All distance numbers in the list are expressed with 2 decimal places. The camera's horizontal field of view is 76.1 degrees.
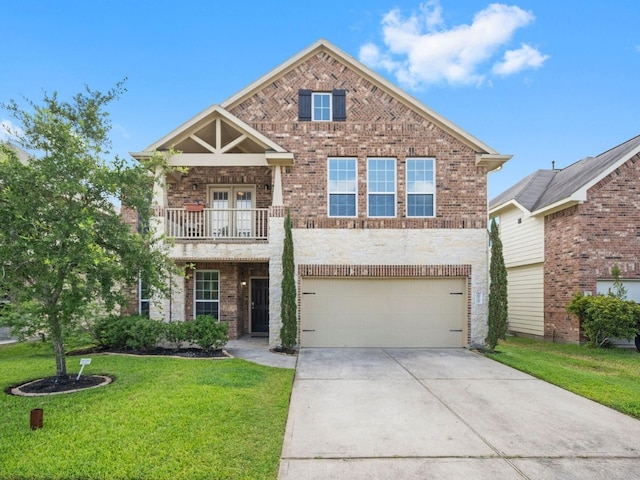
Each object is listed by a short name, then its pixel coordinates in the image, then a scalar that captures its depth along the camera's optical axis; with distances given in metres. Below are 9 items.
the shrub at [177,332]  10.24
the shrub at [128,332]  10.22
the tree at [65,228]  6.27
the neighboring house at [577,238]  12.84
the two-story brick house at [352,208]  11.66
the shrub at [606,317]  11.61
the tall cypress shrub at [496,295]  11.11
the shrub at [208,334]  10.15
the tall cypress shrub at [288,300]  10.81
